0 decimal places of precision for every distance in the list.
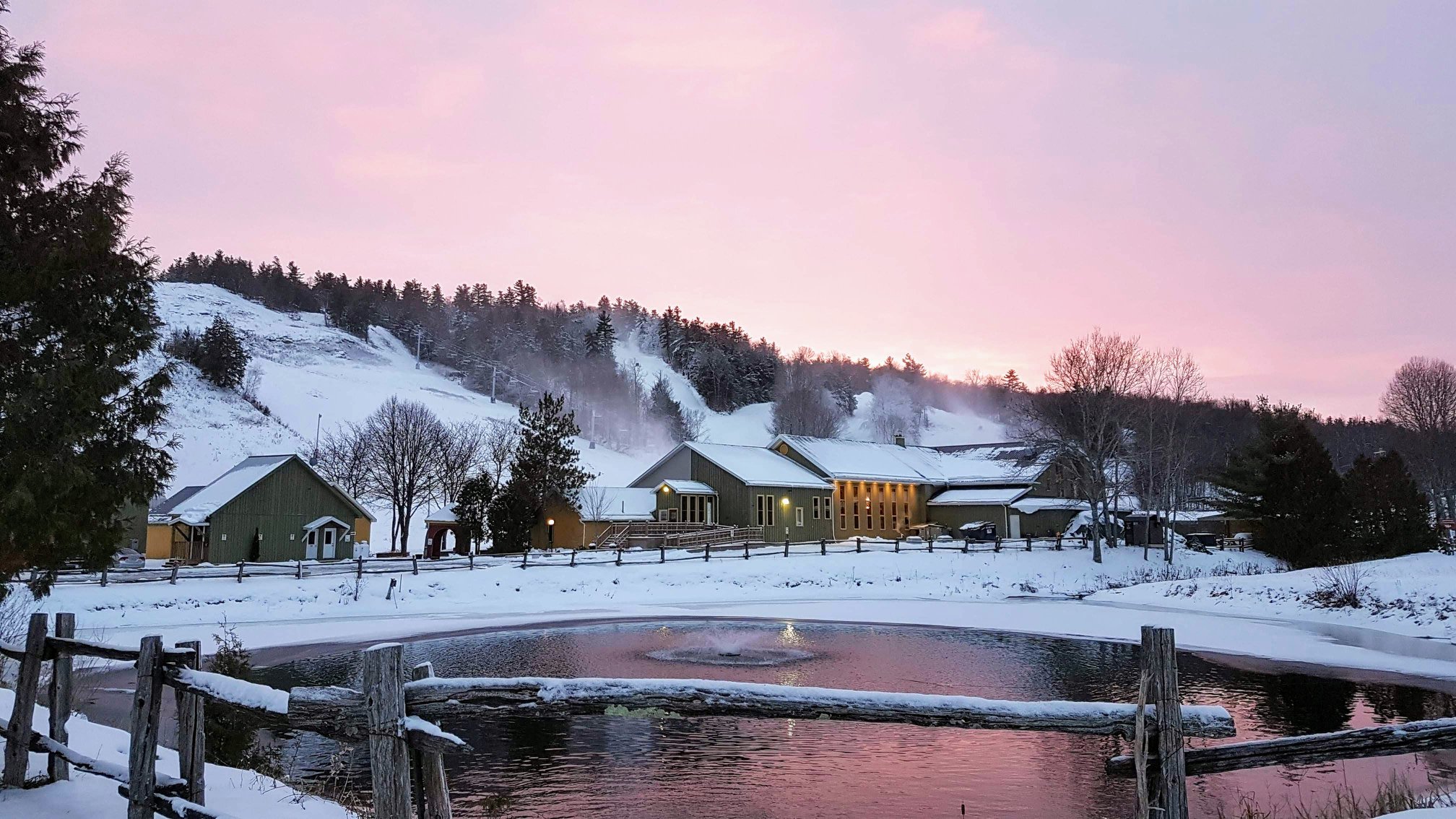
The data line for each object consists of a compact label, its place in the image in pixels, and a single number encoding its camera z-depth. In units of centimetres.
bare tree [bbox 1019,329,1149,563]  4906
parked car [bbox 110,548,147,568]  4025
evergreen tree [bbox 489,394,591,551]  5269
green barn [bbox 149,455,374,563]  4169
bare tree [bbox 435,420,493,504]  6475
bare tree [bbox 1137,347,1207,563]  4994
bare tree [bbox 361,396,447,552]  6016
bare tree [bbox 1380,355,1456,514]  7062
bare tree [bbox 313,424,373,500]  6631
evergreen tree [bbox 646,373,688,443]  13400
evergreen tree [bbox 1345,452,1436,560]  3978
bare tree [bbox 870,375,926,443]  16438
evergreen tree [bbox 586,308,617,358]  15212
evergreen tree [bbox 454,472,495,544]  5288
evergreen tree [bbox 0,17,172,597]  1399
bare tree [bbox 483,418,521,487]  6579
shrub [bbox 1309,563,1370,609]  2772
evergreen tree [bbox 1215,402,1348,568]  4569
